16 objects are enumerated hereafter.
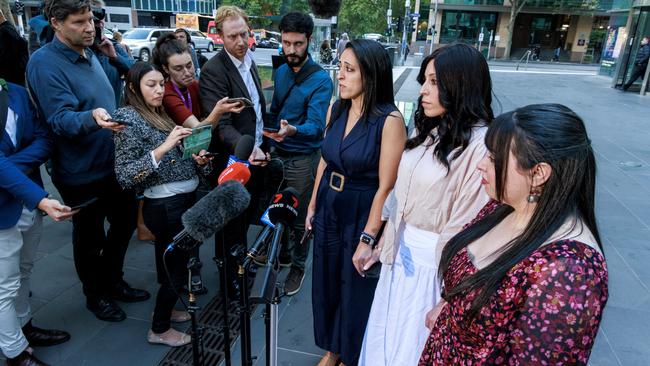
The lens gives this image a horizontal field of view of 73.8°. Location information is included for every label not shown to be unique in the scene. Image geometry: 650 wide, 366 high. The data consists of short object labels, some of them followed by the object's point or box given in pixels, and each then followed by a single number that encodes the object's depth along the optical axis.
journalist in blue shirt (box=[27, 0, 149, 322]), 2.47
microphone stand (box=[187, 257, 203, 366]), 1.64
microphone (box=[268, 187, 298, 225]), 1.62
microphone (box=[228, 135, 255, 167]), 2.01
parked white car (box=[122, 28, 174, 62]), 22.20
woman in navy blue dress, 2.21
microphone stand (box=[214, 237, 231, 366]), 1.70
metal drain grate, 2.67
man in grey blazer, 2.91
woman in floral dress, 1.14
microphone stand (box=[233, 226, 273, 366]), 1.51
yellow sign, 34.84
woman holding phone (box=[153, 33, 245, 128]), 2.84
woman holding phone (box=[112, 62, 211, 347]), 2.39
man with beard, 3.08
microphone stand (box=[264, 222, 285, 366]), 1.52
